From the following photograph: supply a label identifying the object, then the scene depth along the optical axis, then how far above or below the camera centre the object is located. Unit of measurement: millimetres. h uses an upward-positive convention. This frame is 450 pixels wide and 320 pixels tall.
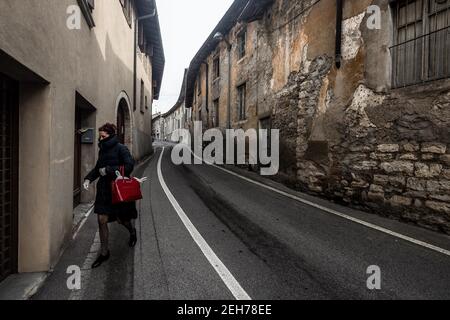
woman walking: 3519 -335
